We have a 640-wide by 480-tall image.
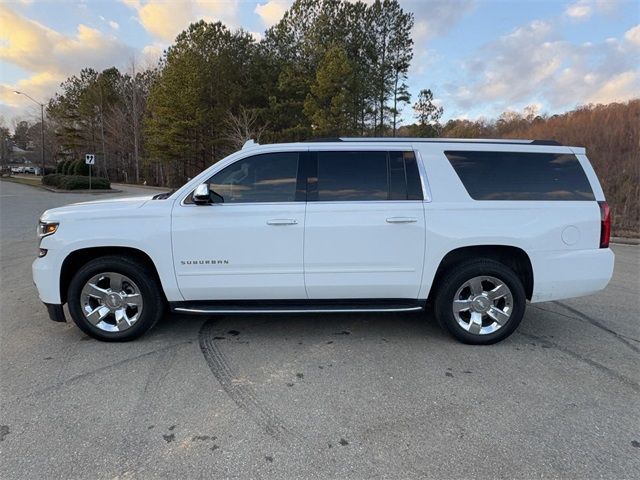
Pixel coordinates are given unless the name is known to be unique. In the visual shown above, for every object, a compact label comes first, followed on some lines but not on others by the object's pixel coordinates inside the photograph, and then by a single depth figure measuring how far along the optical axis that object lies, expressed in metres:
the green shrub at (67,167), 43.12
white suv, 3.91
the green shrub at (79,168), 40.75
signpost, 24.76
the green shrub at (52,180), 34.02
